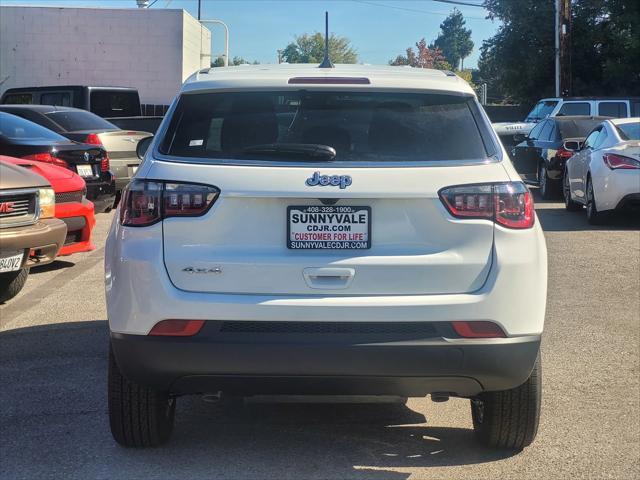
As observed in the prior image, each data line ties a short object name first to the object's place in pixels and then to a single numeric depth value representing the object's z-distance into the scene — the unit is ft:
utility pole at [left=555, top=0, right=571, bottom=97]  101.86
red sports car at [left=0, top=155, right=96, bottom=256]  29.37
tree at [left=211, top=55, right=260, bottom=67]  460.38
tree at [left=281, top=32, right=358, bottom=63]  366.63
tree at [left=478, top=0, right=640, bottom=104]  116.37
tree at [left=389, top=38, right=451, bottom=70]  328.90
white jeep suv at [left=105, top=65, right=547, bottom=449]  12.66
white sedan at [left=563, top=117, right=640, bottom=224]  41.14
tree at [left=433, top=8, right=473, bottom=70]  506.89
